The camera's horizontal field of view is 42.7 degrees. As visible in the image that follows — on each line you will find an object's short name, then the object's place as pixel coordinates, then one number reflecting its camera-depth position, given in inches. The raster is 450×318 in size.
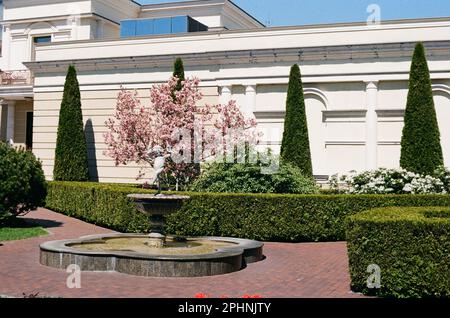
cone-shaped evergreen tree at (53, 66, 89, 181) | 1042.7
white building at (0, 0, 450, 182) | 927.7
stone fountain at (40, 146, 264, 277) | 431.5
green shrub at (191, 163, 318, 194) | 744.3
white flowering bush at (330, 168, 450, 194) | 766.5
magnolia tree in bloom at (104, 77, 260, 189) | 886.4
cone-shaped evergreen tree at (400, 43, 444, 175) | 832.9
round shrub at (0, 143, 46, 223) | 673.6
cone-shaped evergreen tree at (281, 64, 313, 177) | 883.4
